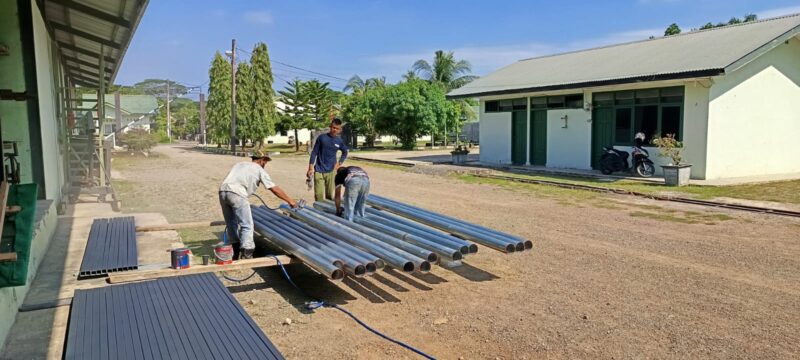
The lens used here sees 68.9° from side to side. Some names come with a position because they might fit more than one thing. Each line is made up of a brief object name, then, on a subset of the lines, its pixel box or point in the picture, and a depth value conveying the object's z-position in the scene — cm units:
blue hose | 443
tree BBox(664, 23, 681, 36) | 4431
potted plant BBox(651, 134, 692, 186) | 1477
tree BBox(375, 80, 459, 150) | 3584
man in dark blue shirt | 893
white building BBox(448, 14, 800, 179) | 1588
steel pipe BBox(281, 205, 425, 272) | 527
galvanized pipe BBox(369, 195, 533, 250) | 607
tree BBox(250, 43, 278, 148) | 3900
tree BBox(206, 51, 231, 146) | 4188
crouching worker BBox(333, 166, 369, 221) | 723
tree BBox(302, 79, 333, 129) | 4078
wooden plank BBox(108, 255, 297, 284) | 516
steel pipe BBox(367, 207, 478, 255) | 596
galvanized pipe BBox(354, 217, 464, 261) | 557
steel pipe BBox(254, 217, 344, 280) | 507
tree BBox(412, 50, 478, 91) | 4581
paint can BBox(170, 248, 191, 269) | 539
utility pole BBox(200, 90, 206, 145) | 5566
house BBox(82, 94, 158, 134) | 4827
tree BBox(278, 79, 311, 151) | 4050
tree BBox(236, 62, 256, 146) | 3909
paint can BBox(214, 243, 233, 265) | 567
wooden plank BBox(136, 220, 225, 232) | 771
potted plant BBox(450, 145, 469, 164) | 2403
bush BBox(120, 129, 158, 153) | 3500
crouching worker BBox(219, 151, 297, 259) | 634
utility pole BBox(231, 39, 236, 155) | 3553
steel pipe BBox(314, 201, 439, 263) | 553
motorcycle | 1688
